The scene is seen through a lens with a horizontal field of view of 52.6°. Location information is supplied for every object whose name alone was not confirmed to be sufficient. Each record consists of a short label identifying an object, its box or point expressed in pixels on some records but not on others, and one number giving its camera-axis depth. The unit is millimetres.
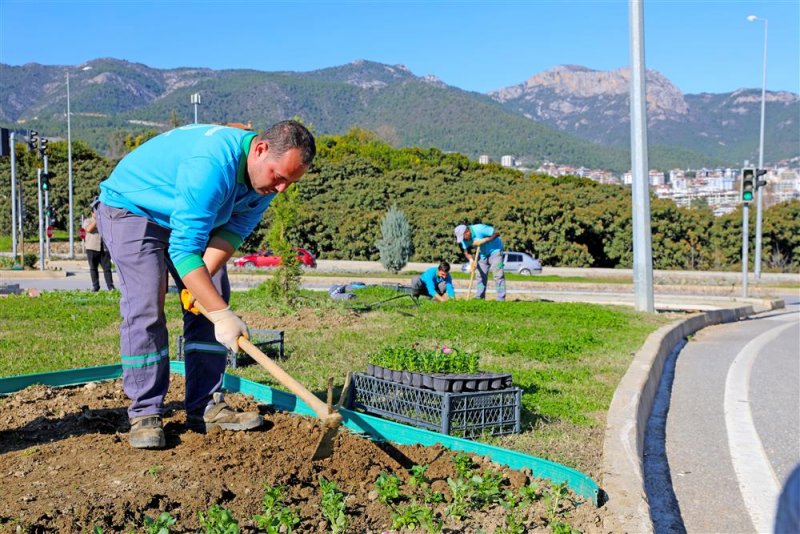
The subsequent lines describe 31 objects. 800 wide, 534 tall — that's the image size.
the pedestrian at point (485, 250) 15086
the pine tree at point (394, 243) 29406
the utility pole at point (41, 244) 24562
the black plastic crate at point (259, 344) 7082
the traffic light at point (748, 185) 20172
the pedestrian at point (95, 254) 14900
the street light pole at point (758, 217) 28586
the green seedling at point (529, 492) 3733
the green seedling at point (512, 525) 3297
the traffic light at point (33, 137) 26669
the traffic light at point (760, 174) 21344
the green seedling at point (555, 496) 3594
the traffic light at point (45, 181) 26688
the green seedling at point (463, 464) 3984
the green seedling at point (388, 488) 3674
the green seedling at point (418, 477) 3796
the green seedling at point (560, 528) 3230
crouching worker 14430
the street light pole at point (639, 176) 14500
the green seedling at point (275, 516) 3162
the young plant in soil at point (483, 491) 3717
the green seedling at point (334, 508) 3236
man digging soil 4207
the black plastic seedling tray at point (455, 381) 5047
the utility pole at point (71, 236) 33375
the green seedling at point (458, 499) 3551
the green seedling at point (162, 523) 3000
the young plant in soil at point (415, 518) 3318
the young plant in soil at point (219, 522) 2939
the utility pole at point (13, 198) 22797
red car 30672
